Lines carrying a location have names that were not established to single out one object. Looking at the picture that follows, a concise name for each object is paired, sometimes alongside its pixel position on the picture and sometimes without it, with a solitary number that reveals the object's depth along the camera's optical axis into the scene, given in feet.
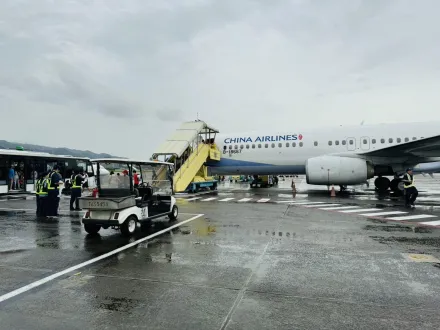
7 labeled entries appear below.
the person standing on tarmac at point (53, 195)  38.58
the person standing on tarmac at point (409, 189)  46.52
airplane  62.28
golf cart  25.82
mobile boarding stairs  66.33
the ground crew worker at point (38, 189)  38.09
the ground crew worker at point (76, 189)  44.47
